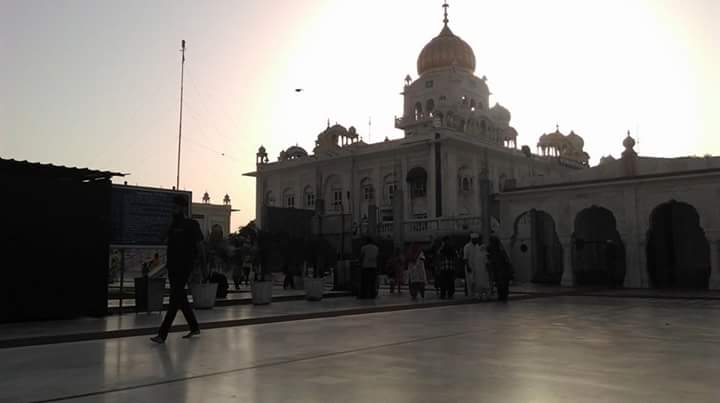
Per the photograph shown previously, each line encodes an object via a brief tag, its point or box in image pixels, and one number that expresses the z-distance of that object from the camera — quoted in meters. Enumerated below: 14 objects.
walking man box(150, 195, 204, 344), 7.68
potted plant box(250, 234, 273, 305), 18.34
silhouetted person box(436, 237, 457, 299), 15.89
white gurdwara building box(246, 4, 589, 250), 49.69
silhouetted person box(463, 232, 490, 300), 15.71
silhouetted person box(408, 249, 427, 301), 16.14
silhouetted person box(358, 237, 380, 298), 15.00
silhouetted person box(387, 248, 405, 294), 19.98
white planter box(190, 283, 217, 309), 12.41
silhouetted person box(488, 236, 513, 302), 15.37
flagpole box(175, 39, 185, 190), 37.08
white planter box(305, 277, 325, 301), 15.05
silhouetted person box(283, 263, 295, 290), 22.78
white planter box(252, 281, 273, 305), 13.52
